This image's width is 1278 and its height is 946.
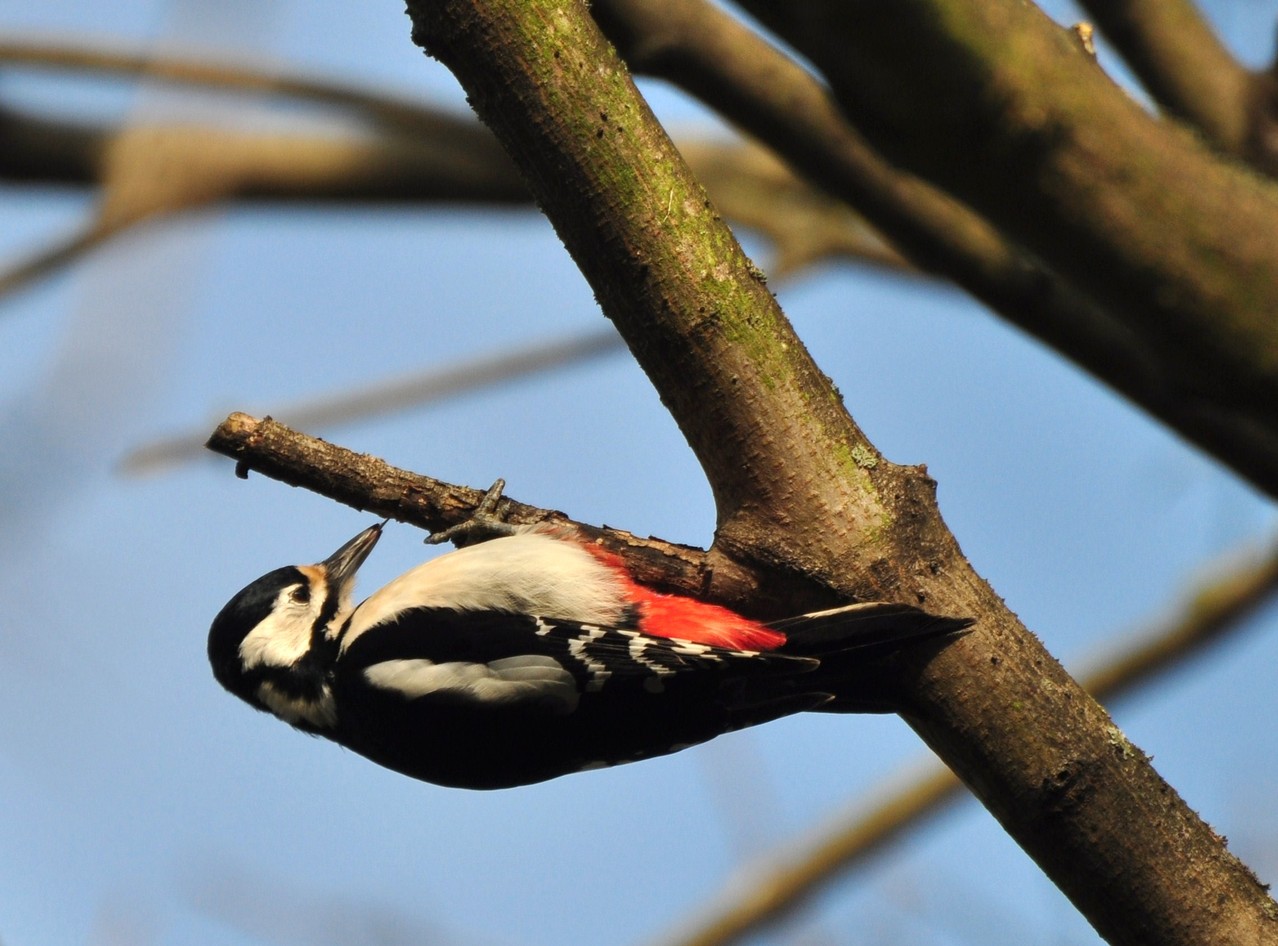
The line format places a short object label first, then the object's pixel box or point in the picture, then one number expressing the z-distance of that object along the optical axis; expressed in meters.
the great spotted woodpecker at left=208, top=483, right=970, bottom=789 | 6.18
